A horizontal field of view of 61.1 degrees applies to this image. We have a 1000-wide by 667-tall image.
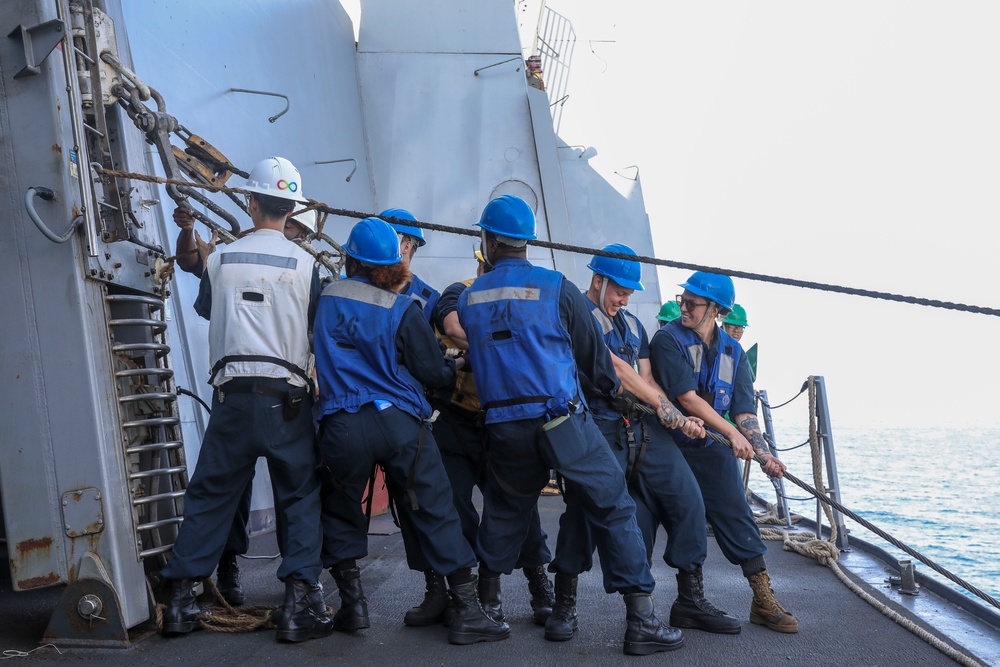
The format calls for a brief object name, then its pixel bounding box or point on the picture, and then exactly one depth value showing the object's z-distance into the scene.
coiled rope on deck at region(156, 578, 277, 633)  3.42
